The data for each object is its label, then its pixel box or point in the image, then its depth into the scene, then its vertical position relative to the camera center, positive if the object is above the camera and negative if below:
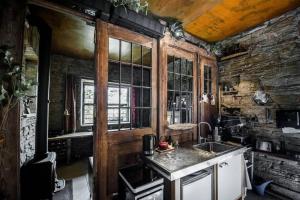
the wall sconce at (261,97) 2.90 +0.13
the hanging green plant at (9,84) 1.41 +0.20
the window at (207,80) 3.47 +0.54
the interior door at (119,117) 1.93 -0.19
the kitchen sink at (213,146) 2.53 -0.74
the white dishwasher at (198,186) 1.66 -0.95
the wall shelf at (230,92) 3.43 +0.26
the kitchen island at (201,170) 1.60 -0.83
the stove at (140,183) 1.58 -0.92
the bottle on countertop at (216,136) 2.84 -0.60
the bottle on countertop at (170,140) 2.48 -0.60
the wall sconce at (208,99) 3.18 +0.11
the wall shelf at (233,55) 3.22 +1.06
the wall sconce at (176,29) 2.67 +1.31
